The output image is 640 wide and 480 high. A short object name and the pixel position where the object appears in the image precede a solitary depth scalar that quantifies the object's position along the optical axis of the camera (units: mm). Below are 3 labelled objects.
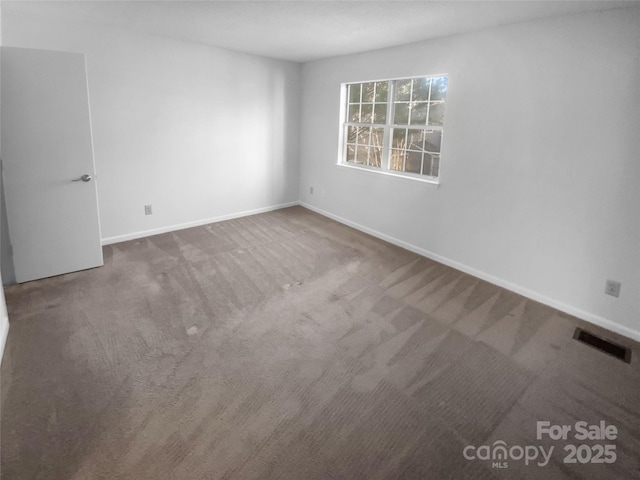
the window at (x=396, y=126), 3916
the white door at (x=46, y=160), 2873
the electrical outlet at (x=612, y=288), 2721
